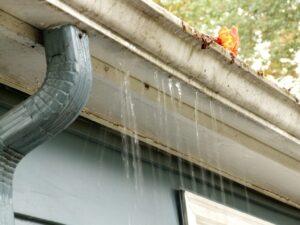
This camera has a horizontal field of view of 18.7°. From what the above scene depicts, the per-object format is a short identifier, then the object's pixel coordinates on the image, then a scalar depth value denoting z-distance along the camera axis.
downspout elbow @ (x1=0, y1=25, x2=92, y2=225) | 2.73
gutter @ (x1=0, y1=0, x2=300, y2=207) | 3.03
